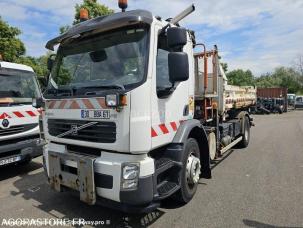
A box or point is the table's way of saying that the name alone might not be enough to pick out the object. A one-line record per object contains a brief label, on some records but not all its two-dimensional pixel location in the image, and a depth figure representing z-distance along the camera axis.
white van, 4.42
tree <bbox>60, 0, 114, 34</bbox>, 10.95
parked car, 26.64
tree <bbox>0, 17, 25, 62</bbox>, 12.95
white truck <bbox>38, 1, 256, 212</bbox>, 2.56
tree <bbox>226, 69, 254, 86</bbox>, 44.64
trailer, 21.93
